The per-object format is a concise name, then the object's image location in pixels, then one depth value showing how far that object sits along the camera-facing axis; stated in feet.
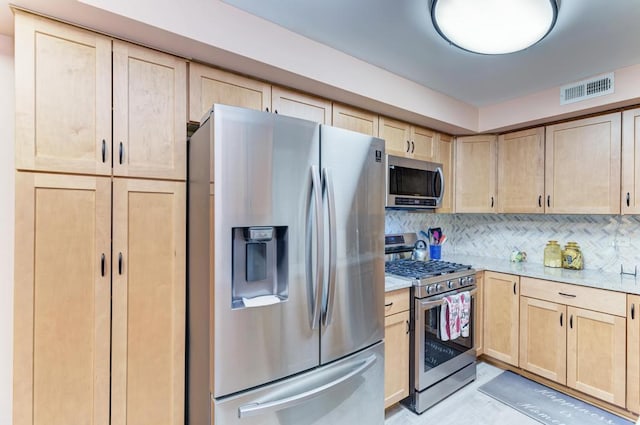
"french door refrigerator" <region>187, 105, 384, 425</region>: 4.06
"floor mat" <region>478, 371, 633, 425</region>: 7.07
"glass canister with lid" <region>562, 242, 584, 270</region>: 9.04
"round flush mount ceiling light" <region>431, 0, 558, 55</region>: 4.35
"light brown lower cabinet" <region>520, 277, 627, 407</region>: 7.09
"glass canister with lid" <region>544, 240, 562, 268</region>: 9.42
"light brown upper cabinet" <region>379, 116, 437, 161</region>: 8.39
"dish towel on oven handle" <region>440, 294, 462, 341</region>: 7.71
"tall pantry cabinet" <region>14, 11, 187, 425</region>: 4.08
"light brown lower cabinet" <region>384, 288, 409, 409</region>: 6.93
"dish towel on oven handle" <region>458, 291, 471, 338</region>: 8.09
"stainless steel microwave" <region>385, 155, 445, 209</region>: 8.18
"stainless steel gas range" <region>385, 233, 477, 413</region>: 7.33
